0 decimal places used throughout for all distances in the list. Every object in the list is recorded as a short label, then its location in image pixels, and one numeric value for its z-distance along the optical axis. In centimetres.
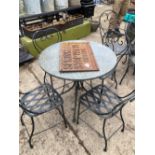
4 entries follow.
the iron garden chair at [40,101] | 167
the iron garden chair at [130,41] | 259
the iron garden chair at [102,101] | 164
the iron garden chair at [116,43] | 264
